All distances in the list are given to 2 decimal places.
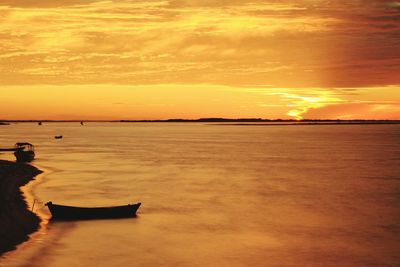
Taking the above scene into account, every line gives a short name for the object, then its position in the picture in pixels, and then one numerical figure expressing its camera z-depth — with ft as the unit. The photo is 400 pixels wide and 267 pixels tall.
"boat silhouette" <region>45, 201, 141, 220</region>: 132.05
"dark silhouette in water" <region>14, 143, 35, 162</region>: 284.61
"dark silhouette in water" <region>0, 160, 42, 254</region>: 109.47
